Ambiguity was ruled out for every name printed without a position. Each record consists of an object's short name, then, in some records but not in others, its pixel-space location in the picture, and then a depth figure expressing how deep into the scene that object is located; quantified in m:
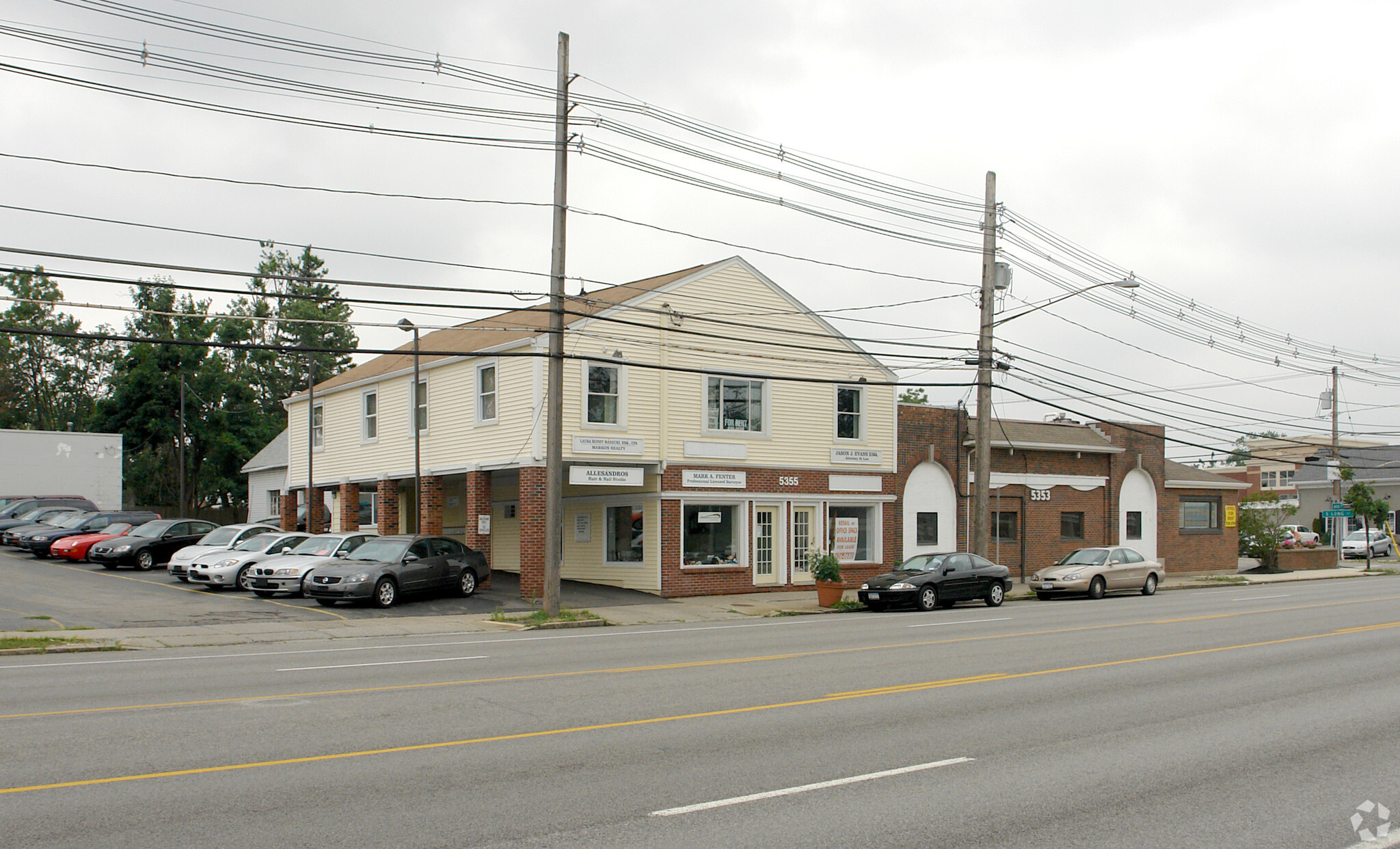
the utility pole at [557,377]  22.52
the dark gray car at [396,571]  24.20
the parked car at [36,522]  38.75
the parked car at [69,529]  35.91
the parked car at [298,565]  26.02
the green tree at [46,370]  73.06
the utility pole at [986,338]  28.69
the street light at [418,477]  29.25
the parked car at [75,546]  34.34
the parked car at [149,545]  32.16
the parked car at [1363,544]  55.72
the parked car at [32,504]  43.31
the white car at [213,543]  28.70
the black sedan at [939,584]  25.62
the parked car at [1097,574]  30.45
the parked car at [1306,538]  54.77
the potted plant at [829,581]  26.62
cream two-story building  27.50
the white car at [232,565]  27.36
